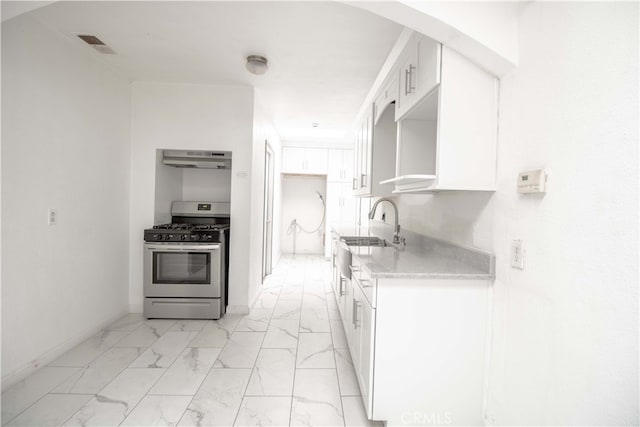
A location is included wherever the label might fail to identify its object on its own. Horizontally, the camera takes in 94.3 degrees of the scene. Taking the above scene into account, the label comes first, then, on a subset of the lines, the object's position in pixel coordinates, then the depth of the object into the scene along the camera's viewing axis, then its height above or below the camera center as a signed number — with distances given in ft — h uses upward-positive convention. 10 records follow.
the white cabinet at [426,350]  4.84 -2.29
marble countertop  4.83 -1.01
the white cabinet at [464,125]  4.74 +1.40
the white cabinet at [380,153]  9.23 +1.77
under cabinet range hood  10.46 +1.65
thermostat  3.95 +0.44
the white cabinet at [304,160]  19.77 +3.11
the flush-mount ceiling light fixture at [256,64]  8.29 +4.00
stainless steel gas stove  9.67 -2.30
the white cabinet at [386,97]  6.79 +2.88
